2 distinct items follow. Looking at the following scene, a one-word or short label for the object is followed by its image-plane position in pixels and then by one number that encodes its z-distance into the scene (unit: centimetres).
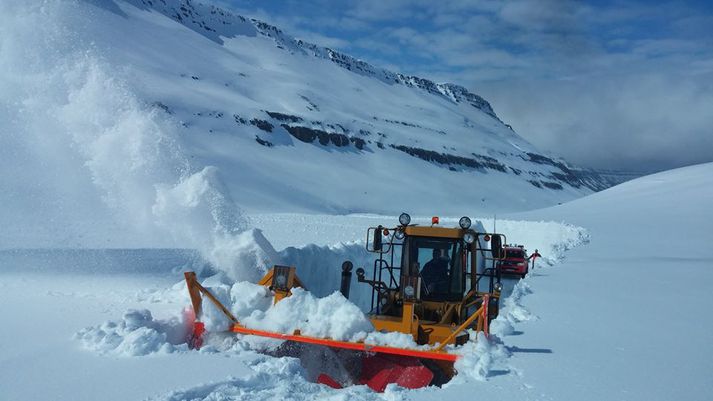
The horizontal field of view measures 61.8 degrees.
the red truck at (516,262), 1823
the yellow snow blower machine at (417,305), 615
